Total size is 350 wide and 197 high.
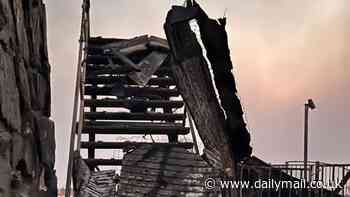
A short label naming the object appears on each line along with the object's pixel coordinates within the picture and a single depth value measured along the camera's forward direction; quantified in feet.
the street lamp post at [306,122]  56.76
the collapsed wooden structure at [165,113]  49.44
